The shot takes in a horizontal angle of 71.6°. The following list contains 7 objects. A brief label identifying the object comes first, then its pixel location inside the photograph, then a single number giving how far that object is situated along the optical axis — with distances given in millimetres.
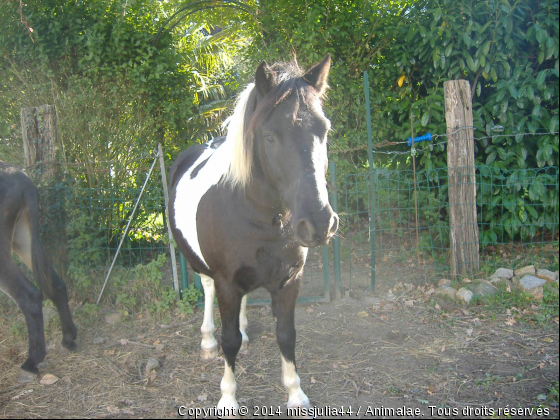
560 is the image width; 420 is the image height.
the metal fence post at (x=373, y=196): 4801
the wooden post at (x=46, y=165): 4664
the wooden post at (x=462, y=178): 4664
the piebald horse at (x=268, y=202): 2021
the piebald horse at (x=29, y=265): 3377
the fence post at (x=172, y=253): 4669
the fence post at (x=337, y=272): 4699
